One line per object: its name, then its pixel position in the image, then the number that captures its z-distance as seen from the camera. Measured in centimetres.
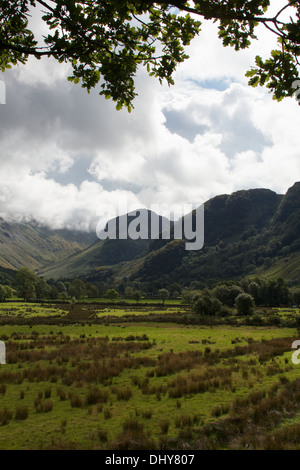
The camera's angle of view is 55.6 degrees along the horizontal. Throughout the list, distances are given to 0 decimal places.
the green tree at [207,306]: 6316
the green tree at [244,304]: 6488
